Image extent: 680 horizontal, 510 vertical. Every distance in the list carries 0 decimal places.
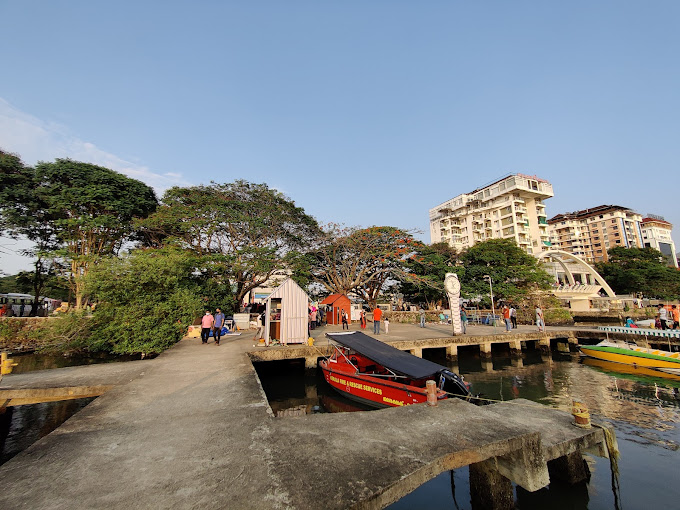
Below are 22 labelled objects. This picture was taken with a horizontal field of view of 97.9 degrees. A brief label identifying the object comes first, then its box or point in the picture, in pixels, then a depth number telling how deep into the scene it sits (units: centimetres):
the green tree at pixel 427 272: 3062
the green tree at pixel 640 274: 4634
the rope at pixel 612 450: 482
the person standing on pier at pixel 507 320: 1809
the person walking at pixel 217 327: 1271
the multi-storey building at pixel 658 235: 8600
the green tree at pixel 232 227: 2183
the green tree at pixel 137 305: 1150
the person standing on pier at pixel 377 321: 1689
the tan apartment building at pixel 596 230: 7912
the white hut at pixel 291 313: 1227
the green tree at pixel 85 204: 2161
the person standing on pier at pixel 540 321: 1869
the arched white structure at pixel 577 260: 3786
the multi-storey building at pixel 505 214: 5912
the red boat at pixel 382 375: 772
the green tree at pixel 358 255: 2928
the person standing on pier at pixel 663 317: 1667
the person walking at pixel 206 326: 1297
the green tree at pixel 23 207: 2181
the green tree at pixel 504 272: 2958
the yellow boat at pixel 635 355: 1270
